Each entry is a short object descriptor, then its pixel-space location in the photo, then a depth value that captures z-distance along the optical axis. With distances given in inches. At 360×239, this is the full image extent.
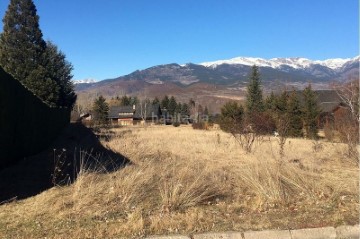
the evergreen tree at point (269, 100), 1904.0
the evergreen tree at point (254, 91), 2233.0
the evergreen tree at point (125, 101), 4547.2
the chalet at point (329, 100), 2048.0
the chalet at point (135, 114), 3917.3
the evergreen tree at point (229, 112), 1788.6
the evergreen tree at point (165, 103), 4340.6
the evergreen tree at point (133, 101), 4521.7
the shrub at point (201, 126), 2243.6
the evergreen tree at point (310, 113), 1373.0
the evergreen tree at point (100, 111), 2126.0
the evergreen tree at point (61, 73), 1088.8
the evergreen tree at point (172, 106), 4256.9
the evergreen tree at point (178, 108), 4194.4
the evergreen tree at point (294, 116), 1391.9
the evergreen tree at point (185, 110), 4291.3
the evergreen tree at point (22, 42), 1004.6
